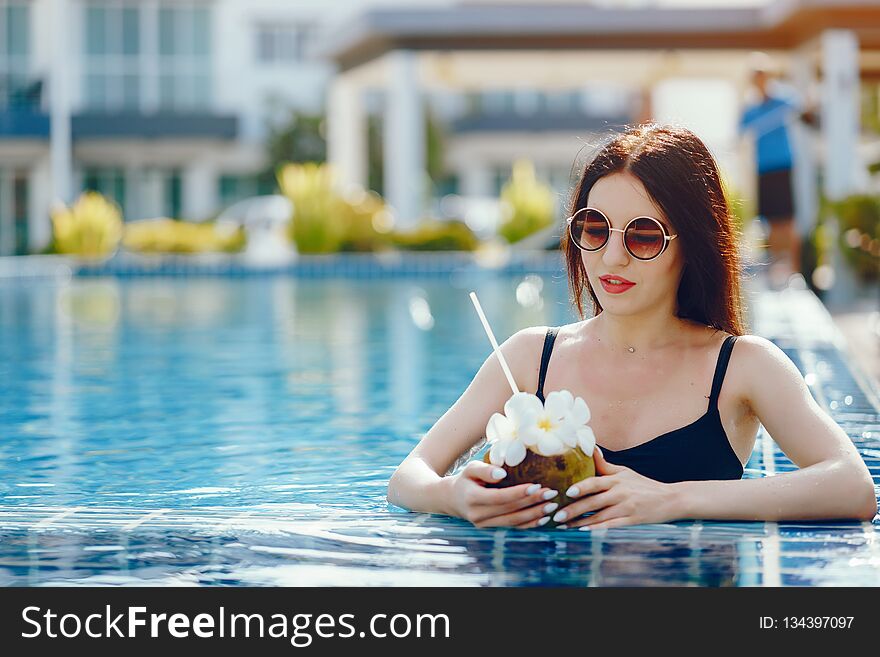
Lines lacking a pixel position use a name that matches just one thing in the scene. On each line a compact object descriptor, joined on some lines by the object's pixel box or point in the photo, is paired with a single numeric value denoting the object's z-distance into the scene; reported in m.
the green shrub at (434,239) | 18.02
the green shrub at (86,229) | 19.77
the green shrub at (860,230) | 10.69
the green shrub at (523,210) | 20.05
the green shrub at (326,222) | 18.62
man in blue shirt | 11.89
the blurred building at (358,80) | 16.84
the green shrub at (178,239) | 19.36
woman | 2.73
